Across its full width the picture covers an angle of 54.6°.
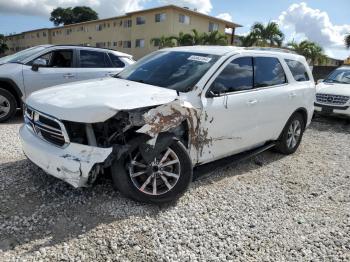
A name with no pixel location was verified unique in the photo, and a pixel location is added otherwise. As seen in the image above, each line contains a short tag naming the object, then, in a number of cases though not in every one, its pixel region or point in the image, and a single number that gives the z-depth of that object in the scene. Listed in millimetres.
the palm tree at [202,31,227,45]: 27859
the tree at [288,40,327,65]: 29703
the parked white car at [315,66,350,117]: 9320
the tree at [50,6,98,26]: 71062
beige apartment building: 33531
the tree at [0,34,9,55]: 59478
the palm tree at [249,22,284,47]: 29203
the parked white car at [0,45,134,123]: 7246
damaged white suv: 3318
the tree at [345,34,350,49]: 34062
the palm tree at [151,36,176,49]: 30089
